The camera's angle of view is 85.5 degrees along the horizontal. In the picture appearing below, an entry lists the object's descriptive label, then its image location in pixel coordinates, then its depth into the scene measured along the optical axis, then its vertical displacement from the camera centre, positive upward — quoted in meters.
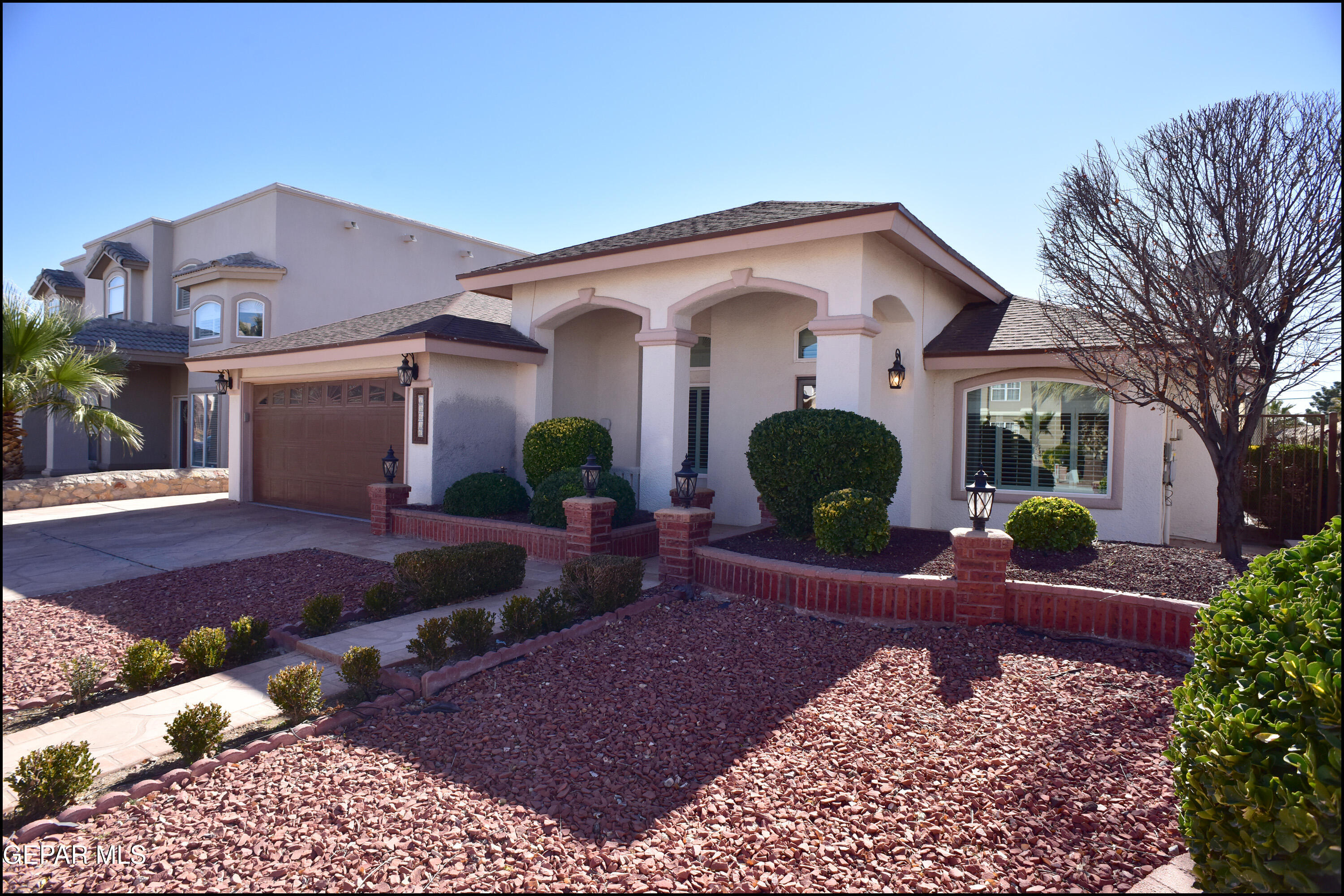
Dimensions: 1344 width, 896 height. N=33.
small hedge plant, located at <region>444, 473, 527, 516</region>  10.39 -0.81
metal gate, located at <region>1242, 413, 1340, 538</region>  10.60 -0.31
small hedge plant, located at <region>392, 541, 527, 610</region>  6.84 -1.30
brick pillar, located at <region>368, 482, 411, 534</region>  10.94 -0.98
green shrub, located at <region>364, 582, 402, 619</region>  6.53 -1.48
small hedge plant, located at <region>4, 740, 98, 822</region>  3.30 -1.61
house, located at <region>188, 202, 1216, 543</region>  8.95 +1.11
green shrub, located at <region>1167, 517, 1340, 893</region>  2.09 -0.91
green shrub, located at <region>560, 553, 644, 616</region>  6.36 -1.25
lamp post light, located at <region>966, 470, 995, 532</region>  6.02 -0.44
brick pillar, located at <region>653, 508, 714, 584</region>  7.44 -0.99
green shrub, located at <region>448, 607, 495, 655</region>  5.41 -1.43
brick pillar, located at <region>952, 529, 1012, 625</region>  5.89 -1.03
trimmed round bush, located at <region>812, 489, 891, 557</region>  6.95 -0.75
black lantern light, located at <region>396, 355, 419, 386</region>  10.95 +1.01
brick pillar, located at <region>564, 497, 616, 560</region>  8.37 -0.97
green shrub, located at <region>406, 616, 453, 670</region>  5.17 -1.48
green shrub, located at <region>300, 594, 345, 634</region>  6.07 -1.49
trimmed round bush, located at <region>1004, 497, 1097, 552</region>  7.44 -0.77
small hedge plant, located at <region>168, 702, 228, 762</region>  3.79 -1.57
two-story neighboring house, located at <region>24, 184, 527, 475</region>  19.88 +4.36
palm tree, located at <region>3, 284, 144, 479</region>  10.90 +1.04
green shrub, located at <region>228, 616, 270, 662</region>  5.55 -1.57
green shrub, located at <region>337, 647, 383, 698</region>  4.72 -1.51
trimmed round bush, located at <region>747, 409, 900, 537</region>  7.65 -0.15
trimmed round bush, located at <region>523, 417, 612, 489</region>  10.42 -0.06
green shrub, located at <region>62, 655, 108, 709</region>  4.77 -1.63
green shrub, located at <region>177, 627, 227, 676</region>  5.23 -1.57
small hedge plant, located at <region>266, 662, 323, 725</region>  4.26 -1.52
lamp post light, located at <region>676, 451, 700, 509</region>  7.62 -0.43
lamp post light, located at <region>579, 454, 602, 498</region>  8.30 -0.36
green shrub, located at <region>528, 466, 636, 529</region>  9.32 -0.70
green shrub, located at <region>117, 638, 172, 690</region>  4.91 -1.58
